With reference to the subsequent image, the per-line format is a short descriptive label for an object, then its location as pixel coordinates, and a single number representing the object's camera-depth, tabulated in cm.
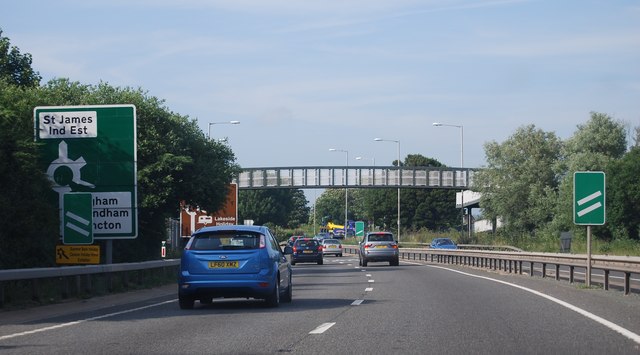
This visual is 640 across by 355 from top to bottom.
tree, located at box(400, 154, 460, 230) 13425
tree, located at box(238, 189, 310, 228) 14112
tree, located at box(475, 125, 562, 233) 8906
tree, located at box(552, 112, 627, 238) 8175
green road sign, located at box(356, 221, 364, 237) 10528
